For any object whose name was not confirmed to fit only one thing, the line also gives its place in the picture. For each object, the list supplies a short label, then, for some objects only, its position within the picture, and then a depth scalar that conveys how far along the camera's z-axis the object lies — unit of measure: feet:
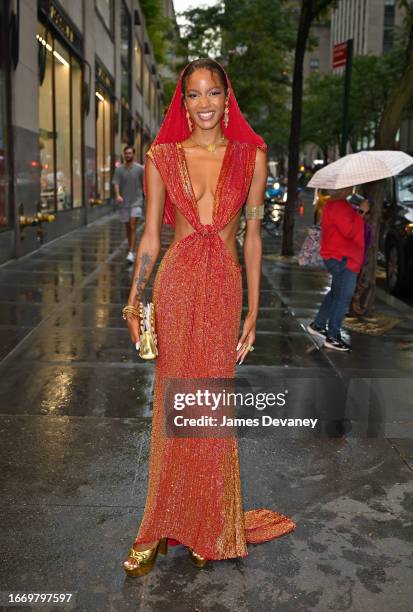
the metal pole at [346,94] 45.09
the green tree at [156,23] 128.57
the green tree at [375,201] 27.96
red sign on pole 48.44
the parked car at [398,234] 34.78
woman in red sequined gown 9.66
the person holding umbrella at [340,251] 22.71
